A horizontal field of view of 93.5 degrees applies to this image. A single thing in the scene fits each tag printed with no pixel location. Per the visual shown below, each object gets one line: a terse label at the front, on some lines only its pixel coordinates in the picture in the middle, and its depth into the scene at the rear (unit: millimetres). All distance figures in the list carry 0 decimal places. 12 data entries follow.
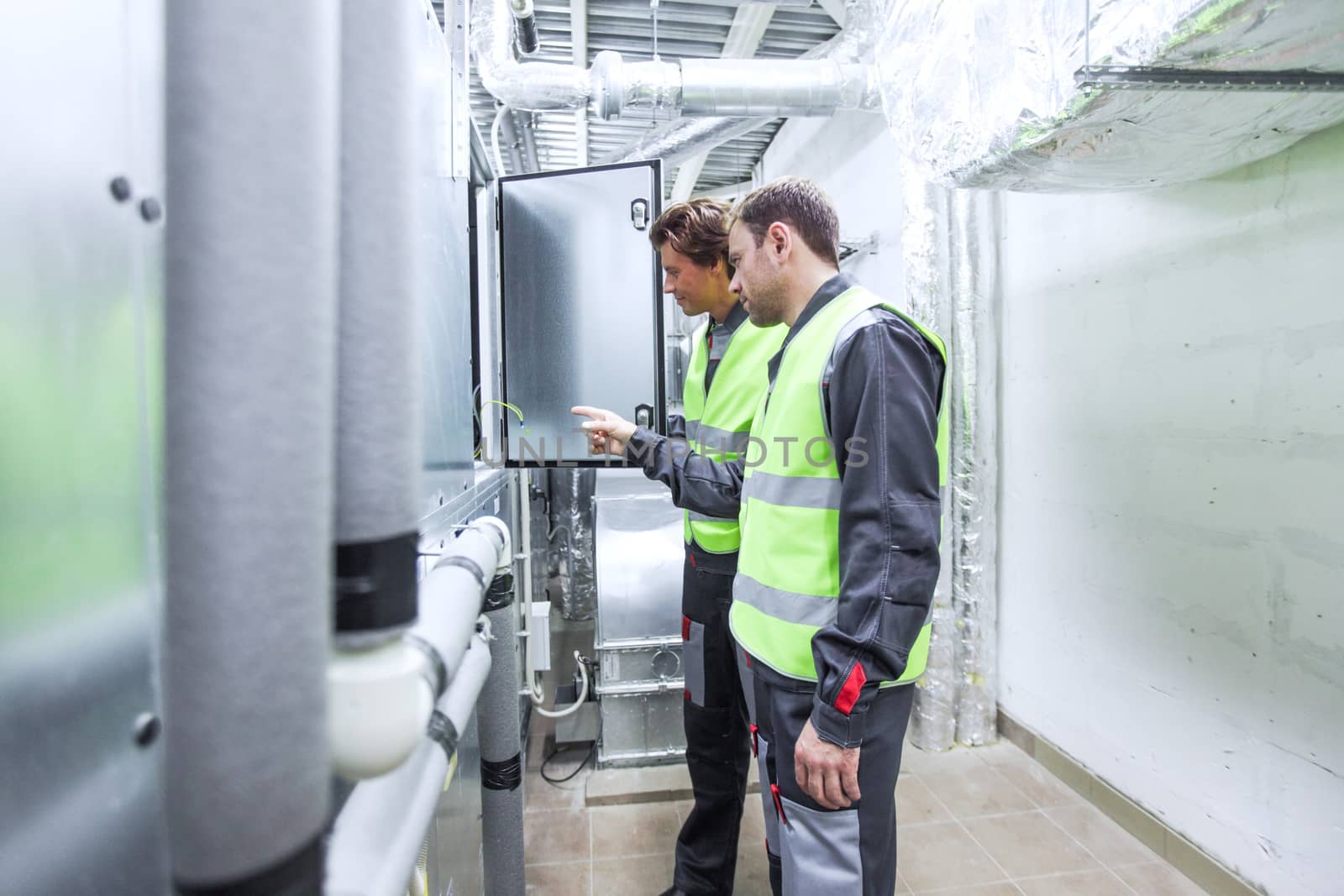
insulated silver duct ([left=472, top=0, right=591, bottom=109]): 1984
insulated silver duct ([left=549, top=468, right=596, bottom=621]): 2949
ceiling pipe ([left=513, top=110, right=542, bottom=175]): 2518
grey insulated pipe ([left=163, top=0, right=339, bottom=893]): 209
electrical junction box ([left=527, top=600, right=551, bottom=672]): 1864
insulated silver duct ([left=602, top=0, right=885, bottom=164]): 2055
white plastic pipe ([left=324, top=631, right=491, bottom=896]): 335
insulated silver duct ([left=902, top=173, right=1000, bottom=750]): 2006
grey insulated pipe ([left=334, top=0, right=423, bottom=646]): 267
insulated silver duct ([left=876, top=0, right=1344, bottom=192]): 881
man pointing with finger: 831
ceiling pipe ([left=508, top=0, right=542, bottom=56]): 1795
